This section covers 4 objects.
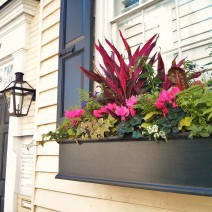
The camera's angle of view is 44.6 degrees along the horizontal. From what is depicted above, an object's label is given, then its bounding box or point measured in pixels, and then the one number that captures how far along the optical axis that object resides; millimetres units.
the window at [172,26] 1497
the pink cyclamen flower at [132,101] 1148
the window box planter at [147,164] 935
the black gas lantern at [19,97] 2529
